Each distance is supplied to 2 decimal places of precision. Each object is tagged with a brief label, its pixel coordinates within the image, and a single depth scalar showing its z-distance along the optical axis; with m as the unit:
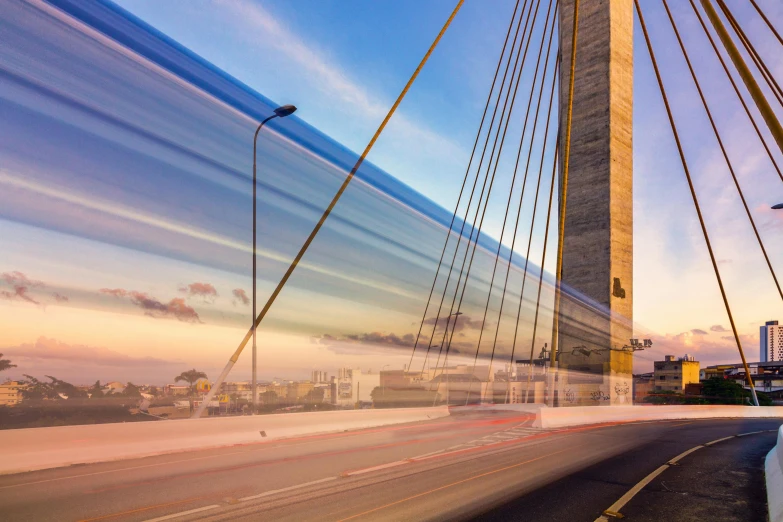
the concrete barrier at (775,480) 6.55
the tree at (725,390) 86.60
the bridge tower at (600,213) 28.20
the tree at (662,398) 41.04
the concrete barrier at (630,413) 20.25
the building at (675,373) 133.50
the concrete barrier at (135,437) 9.66
